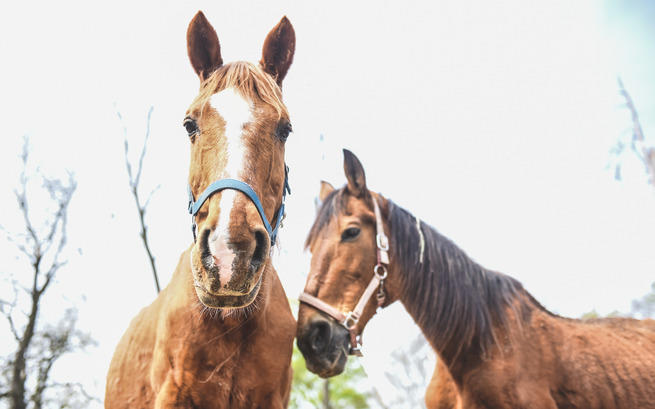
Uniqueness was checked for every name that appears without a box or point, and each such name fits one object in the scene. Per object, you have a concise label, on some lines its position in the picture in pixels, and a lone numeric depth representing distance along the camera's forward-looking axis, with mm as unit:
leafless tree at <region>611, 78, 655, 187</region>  14742
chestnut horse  1894
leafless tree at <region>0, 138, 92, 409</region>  12133
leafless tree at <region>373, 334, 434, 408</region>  7801
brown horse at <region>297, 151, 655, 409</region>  3713
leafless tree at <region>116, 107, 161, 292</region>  11234
